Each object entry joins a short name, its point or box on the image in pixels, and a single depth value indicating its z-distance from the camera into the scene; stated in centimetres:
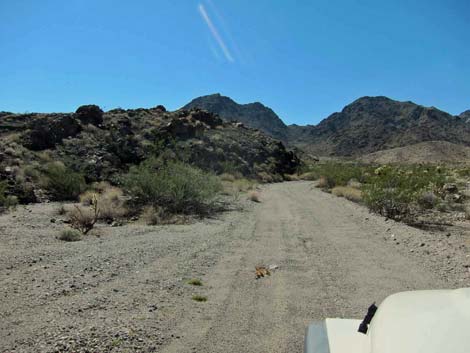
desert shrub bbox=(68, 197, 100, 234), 1167
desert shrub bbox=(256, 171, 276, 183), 4038
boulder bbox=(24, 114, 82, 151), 2867
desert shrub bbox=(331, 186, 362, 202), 2055
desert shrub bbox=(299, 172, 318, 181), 4431
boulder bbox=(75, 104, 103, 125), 3542
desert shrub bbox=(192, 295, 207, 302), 605
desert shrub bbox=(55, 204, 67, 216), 1441
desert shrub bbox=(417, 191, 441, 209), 1650
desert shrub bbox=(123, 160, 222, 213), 1605
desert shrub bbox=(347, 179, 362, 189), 2480
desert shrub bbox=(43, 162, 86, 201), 1928
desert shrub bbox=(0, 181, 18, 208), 1473
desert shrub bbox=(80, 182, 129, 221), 1445
